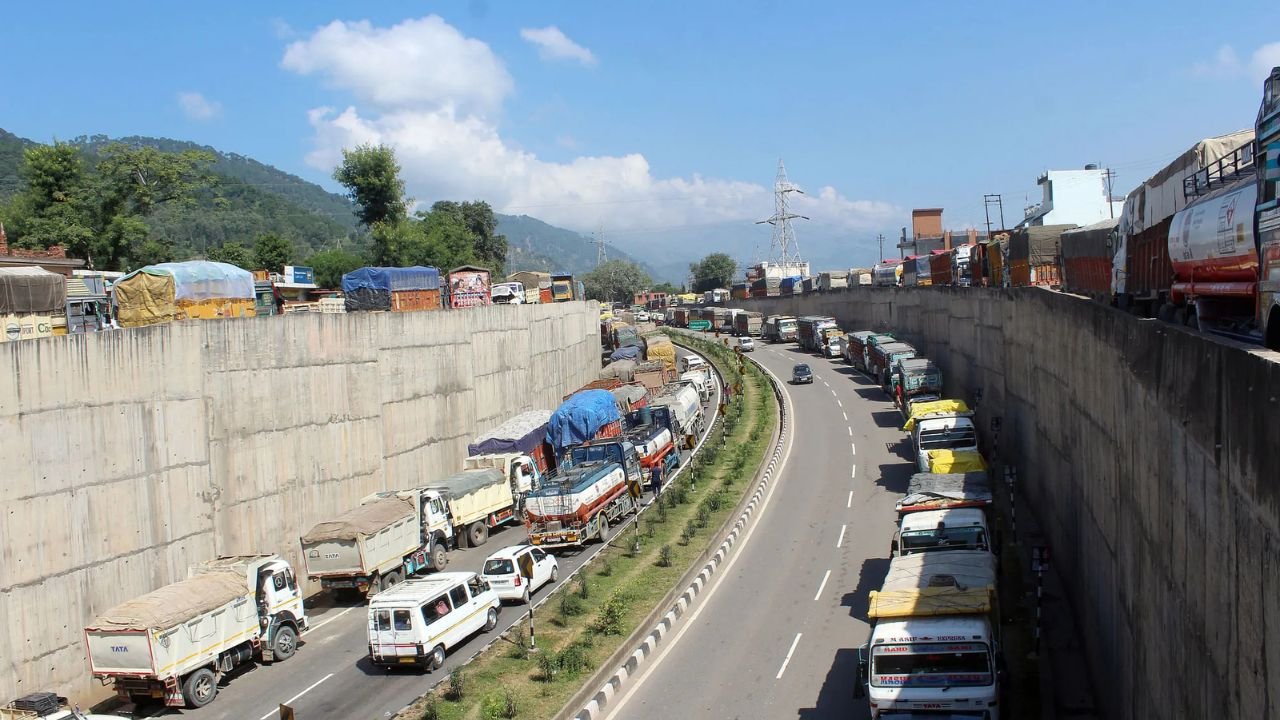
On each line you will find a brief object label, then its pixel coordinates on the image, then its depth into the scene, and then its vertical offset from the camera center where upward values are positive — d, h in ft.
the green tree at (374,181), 234.38 +32.75
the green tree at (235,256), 230.68 +16.45
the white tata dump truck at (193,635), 58.03 -19.55
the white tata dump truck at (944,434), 98.17 -14.85
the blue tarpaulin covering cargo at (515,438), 112.27 -15.06
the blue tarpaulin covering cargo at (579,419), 117.70 -13.84
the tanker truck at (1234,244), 31.60 +1.25
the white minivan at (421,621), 62.28 -20.17
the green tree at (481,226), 382.83 +34.18
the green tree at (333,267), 245.24 +12.95
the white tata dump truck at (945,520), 62.23 -15.30
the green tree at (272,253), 236.22 +16.77
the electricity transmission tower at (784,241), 582.35 +34.35
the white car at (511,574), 75.51 -20.75
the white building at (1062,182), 196.95 +20.08
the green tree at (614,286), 647.15 +12.47
